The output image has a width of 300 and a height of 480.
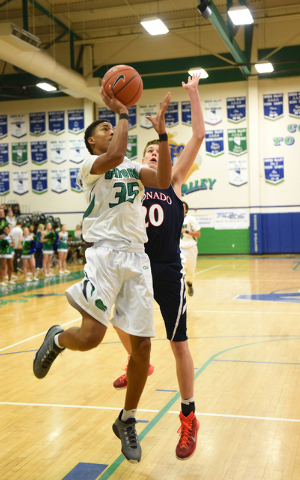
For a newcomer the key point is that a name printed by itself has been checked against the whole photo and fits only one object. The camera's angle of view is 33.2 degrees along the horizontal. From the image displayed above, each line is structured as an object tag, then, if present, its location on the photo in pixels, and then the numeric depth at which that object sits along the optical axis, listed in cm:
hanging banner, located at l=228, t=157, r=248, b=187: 1939
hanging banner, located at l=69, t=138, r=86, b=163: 2069
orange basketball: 293
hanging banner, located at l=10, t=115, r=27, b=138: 2141
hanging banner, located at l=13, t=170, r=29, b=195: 2134
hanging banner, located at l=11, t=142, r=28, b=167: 2134
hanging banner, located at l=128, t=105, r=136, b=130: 2050
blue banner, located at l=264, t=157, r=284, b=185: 1899
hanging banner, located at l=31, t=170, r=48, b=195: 2114
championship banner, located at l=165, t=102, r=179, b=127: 2017
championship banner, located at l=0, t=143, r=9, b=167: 2158
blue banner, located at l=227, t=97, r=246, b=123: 1947
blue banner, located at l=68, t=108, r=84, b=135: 2072
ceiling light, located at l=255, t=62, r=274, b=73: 1566
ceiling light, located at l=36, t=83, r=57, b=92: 1677
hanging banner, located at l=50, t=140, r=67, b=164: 2089
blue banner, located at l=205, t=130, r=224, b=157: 1963
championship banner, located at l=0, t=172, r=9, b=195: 2153
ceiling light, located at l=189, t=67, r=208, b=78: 1637
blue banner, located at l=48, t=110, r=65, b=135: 2097
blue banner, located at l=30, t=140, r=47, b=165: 2114
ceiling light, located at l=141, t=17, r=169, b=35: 1298
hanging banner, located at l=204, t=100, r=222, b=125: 1964
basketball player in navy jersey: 296
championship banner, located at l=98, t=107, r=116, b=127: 2057
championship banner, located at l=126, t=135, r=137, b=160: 2042
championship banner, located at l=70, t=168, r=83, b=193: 2062
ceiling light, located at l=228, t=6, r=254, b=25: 1185
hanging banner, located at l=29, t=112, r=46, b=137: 2123
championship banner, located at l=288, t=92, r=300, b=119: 1886
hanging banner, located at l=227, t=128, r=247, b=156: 1942
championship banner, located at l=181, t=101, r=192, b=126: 2000
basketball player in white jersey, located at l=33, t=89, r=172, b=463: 266
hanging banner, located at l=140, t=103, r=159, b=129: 2028
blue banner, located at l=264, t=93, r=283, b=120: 1903
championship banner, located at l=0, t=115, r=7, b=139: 2158
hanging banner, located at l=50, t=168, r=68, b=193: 2089
